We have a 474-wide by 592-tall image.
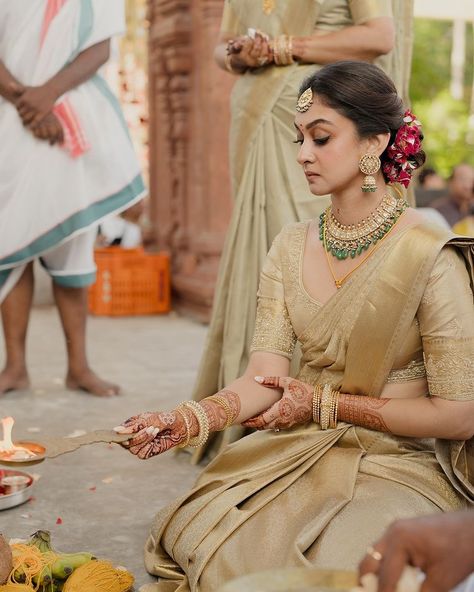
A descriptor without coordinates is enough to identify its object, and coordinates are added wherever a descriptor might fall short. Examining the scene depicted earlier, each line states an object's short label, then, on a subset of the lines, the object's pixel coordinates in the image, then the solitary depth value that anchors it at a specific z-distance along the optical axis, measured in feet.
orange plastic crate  24.14
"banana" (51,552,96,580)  7.72
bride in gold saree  7.64
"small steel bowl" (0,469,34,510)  9.95
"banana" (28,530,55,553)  8.01
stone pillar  22.33
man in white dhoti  14.28
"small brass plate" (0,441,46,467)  7.61
